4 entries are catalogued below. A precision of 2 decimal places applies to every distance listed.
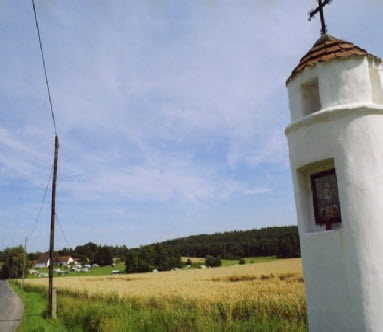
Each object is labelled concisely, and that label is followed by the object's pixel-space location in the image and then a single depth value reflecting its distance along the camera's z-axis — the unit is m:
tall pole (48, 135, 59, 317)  15.96
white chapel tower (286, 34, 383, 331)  3.88
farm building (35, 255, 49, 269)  143.32
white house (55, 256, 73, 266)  135.10
